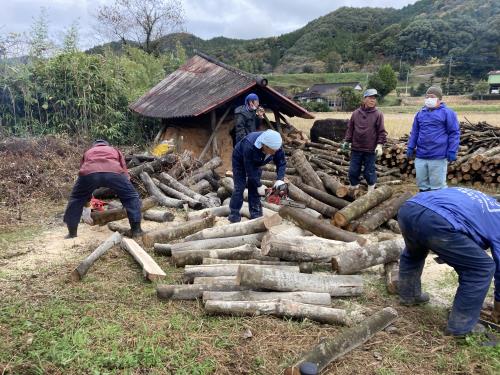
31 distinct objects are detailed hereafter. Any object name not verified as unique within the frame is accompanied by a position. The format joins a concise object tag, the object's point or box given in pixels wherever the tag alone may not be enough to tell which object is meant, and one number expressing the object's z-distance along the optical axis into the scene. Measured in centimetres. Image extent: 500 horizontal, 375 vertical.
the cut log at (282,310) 378
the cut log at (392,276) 436
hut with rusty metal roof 1108
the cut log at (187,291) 413
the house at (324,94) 5368
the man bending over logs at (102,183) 577
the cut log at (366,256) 460
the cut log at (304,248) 464
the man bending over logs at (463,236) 333
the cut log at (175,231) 571
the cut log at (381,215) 645
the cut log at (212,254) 490
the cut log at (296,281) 398
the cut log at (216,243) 529
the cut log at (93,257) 462
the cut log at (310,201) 718
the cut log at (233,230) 540
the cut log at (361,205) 647
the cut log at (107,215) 671
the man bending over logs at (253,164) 571
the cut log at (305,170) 831
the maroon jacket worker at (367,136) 738
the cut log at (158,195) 780
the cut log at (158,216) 701
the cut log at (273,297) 398
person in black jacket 777
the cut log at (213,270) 449
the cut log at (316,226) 568
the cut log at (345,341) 308
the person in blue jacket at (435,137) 643
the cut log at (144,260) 457
